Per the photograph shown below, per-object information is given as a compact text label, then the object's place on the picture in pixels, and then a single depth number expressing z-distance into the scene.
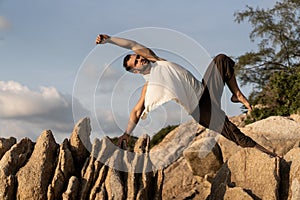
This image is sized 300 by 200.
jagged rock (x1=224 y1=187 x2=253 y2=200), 7.83
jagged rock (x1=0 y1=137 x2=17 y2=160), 8.08
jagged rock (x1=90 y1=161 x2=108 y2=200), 7.30
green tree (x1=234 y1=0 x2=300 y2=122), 27.44
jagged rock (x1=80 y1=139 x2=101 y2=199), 7.40
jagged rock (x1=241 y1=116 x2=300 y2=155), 11.20
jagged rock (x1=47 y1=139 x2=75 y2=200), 7.35
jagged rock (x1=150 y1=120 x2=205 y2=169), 8.16
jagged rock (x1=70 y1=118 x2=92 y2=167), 7.79
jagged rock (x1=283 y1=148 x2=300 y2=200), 7.64
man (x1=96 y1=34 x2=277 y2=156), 6.63
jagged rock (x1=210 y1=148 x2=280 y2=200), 7.89
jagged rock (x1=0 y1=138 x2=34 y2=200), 7.39
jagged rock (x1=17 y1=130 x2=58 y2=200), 7.35
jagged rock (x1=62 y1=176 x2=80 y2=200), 7.29
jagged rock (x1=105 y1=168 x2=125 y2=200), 7.29
